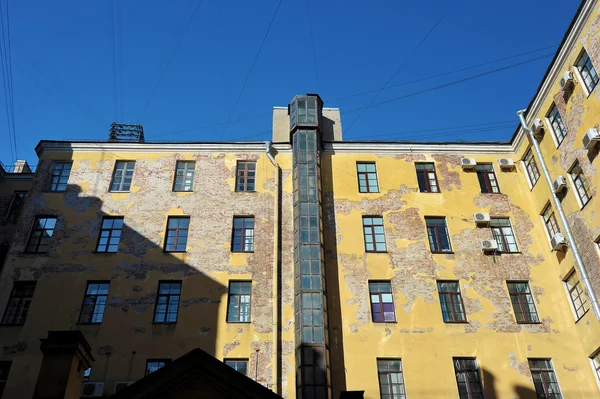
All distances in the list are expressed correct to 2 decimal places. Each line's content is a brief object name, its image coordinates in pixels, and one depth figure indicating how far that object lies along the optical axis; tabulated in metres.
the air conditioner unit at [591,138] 19.09
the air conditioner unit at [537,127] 23.05
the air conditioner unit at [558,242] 21.41
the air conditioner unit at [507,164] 25.08
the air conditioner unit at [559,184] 21.34
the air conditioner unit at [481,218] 23.16
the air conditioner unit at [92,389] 18.58
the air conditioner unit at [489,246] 22.30
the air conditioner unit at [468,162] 24.81
